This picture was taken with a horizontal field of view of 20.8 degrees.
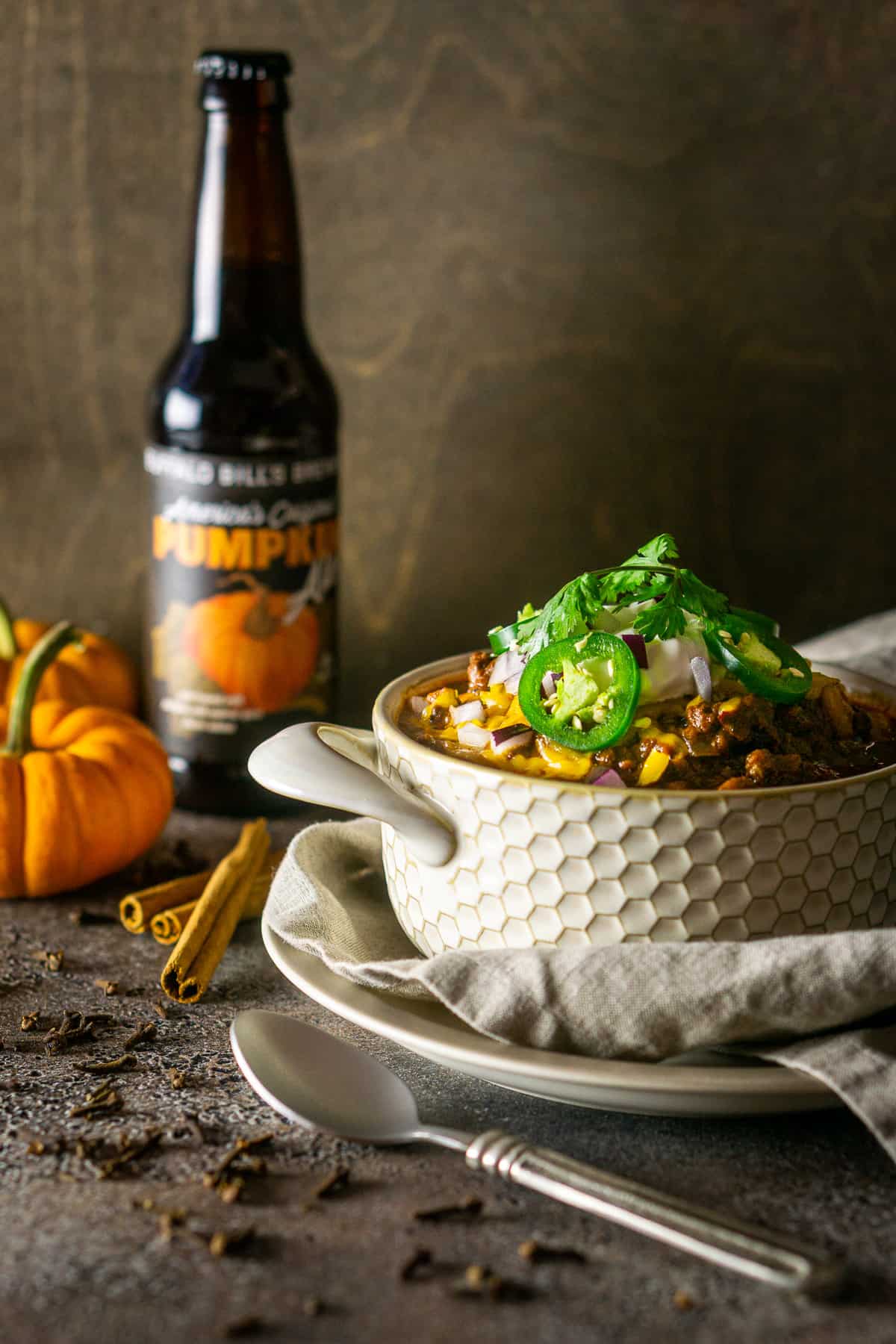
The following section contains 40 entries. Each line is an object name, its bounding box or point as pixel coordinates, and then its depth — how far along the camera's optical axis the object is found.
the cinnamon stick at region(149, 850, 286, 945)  0.65
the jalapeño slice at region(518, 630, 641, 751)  0.57
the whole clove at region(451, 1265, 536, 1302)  0.50
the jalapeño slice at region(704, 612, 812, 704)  0.58
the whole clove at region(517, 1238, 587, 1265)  0.51
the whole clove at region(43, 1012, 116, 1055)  0.59
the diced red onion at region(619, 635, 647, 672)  0.58
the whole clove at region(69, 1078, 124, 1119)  0.56
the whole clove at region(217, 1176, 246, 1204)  0.53
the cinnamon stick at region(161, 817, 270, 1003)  0.61
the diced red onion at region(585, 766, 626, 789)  0.56
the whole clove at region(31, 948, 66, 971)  0.63
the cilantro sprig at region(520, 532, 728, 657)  0.58
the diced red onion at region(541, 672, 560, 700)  0.58
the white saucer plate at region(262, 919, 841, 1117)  0.53
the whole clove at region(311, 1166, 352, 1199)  0.53
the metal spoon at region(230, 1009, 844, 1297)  0.50
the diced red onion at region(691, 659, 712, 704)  0.58
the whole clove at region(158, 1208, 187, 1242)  0.52
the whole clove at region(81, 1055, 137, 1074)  0.58
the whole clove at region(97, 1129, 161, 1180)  0.54
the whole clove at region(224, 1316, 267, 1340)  0.49
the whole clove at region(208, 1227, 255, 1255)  0.51
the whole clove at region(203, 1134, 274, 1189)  0.53
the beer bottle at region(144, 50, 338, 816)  0.73
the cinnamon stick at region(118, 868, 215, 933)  0.65
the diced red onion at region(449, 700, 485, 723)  0.59
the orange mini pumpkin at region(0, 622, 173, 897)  0.67
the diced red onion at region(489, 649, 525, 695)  0.60
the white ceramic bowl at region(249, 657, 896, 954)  0.55
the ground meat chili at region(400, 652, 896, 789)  0.57
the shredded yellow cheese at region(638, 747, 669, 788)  0.56
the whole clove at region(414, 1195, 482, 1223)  0.52
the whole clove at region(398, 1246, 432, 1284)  0.51
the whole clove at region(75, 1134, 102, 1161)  0.55
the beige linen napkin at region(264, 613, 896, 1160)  0.54
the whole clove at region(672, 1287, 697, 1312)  0.50
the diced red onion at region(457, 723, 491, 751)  0.58
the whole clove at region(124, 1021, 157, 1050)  0.59
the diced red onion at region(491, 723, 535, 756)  0.57
